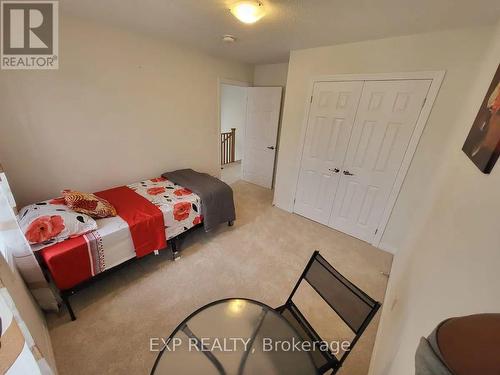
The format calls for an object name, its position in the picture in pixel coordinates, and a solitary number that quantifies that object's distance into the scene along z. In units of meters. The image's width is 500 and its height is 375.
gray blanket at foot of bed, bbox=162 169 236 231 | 2.45
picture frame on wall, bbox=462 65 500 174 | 0.78
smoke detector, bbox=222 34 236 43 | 2.28
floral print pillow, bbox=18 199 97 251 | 1.46
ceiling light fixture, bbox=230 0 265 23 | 1.49
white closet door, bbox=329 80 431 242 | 2.12
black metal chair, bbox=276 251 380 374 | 1.06
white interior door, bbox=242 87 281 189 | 3.79
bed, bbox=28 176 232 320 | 1.50
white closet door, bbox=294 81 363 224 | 2.47
